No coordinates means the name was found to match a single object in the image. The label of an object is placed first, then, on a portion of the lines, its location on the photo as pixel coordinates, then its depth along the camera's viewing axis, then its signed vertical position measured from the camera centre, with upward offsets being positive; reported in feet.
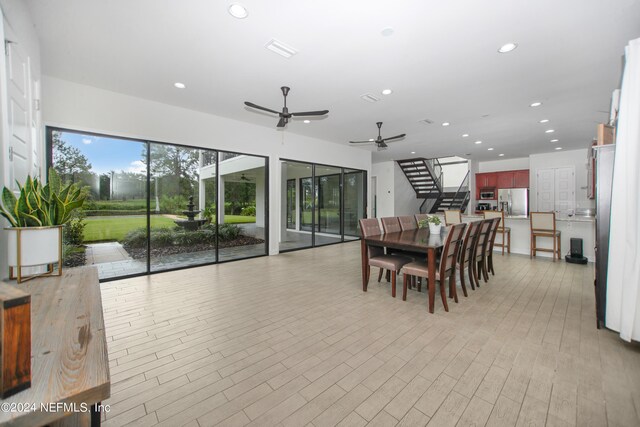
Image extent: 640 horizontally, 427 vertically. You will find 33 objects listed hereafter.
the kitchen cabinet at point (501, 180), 31.83 +3.24
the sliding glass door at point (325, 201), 26.50 +0.44
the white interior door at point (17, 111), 5.97 +2.31
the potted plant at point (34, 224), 4.86 -0.39
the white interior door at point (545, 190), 29.35 +1.82
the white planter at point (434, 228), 13.44 -1.12
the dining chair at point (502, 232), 20.38 -2.00
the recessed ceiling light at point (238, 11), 7.88 +5.87
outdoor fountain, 16.85 -1.03
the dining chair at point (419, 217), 17.84 -0.79
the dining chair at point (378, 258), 11.69 -2.45
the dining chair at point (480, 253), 12.85 -2.35
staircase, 34.27 +2.60
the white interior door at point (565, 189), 28.12 +1.86
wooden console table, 2.03 -1.51
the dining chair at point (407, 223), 15.53 -1.04
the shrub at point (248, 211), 21.11 -0.50
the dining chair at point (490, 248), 14.44 -2.35
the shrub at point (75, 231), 13.16 -1.34
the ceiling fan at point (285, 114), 12.85 +4.42
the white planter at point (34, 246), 4.84 -0.78
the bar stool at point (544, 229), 18.49 -1.61
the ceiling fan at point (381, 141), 18.46 +4.47
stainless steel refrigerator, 31.07 +0.61
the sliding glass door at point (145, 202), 13.42 +0.14
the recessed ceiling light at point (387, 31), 8.82 +5.82
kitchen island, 18.37 -1.99
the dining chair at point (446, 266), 10.11 -2.45
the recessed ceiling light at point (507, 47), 9.63 +5.81
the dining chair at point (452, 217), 21.49 -0.90
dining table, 9.96 -1.55
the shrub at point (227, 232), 18.98 -2.05
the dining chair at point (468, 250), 11.55 -1.97
